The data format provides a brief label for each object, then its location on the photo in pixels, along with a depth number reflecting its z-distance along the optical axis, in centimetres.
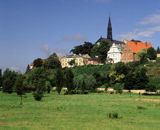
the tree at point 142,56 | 16588
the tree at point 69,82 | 11302
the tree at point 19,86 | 8620
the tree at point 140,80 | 12437
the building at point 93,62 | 19510
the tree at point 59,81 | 11030
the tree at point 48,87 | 11592
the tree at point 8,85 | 11336
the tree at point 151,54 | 17050
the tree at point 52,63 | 18050
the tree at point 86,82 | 12888
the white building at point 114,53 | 19450
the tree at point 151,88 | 11594
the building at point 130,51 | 18832
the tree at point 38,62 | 18785
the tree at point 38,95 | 7432
